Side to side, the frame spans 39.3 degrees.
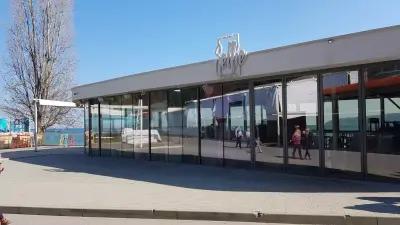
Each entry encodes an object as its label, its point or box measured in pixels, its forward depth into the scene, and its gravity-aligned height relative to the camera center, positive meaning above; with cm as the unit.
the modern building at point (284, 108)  1515 +72
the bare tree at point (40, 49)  5044 +752
